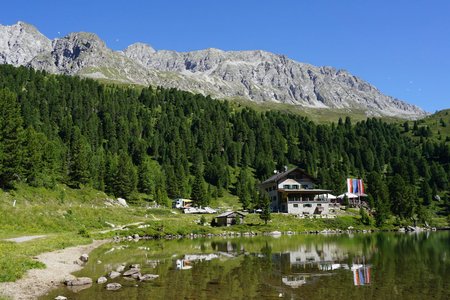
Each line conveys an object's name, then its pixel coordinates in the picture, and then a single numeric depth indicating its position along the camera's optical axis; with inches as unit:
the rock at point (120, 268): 1180.5
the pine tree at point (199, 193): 4645.7
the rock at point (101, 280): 996.7
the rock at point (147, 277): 1046.8
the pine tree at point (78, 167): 4264.3
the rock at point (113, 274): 1075.2
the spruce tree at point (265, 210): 3383.4
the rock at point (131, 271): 1099.8
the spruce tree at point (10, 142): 2805.1
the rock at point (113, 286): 917.3
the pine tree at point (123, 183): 4564.5
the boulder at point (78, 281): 953.1
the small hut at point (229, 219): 3427.7
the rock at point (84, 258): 1379.8
